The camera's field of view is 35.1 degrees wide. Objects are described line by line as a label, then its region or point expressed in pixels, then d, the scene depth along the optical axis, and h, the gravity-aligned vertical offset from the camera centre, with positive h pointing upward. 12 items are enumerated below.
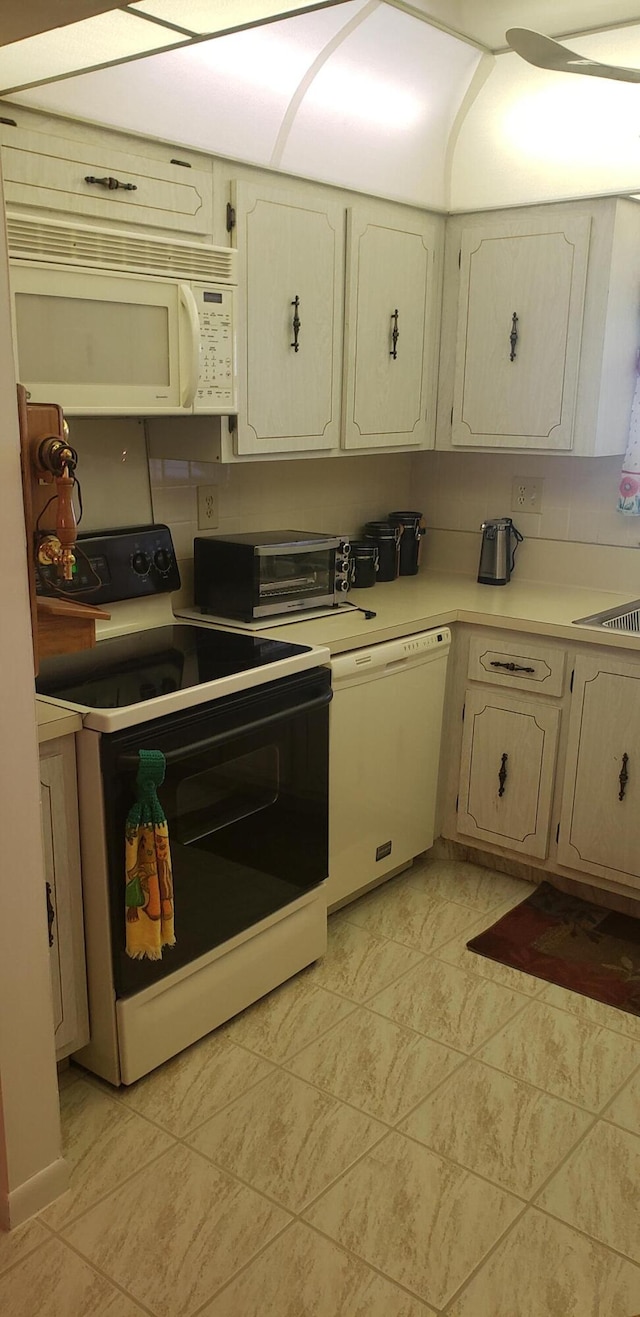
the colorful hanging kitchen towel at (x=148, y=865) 2.05 -0.93
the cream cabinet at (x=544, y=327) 3.02 +0.23
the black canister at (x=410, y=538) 3.64 -0.48
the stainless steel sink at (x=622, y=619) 3.06 -0.64
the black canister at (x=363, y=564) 3.41 -0.54
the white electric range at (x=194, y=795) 2.10 -0.88
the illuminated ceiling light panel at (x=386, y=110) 2.72 +0.82
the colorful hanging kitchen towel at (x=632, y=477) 3.22 -0.22
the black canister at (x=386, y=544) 3.54 -0.49
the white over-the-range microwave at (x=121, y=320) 2.10 +0.16
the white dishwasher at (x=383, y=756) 2.76 -1.00
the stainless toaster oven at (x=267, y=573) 2.81 -0.49
